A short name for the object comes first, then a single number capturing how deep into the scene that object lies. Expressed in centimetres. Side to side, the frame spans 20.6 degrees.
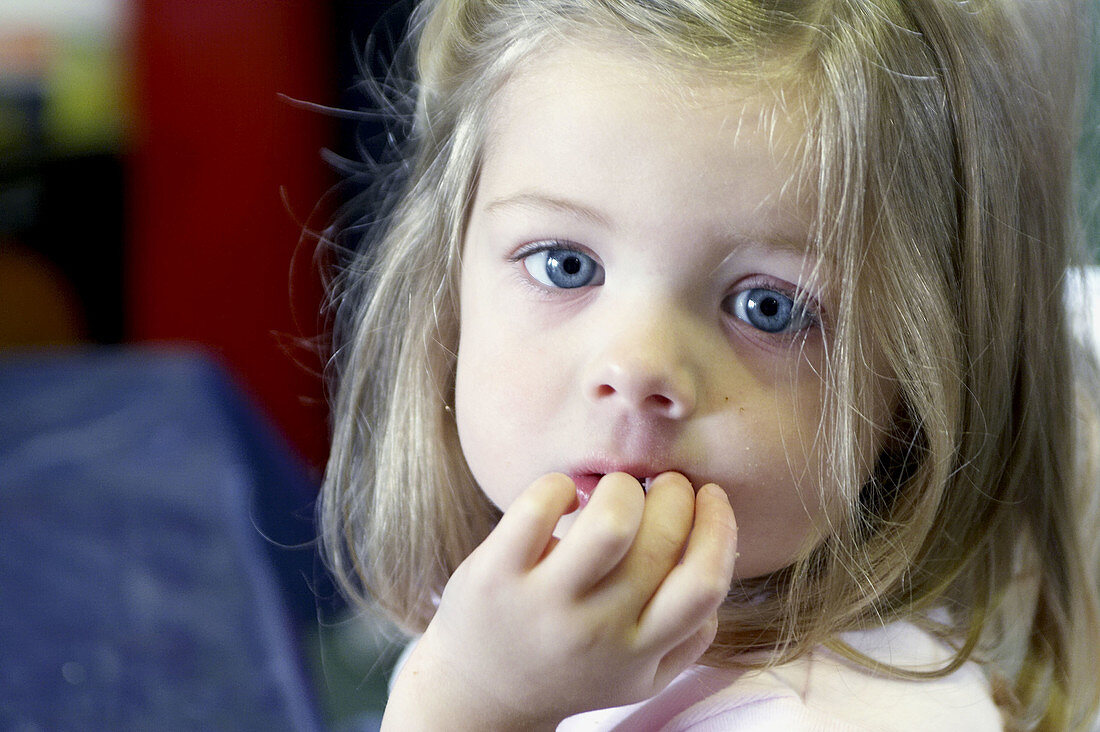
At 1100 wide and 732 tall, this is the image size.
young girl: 66
